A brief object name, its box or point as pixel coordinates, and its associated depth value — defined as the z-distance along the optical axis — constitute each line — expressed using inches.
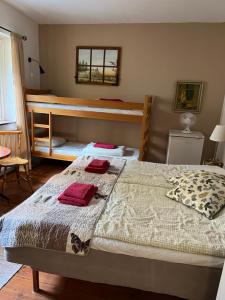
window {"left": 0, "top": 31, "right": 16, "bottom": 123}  129.4
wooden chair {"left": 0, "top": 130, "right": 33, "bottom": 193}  107.5
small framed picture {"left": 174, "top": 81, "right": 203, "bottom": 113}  140.3
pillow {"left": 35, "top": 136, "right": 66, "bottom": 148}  142.0
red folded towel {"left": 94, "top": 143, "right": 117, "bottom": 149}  133.0
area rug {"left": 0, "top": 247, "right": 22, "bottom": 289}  63.6
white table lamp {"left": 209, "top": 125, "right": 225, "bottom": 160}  108.5
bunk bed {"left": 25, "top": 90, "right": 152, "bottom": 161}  122.7
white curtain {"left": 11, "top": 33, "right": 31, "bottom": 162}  125.8
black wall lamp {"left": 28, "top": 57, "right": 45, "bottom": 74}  147.4
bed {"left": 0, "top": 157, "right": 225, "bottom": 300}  46.9
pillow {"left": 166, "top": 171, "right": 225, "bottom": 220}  60.0
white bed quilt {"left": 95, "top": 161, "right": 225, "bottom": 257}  48.0
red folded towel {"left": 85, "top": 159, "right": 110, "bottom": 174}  84.8
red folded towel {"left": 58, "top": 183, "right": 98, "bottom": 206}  60.8
